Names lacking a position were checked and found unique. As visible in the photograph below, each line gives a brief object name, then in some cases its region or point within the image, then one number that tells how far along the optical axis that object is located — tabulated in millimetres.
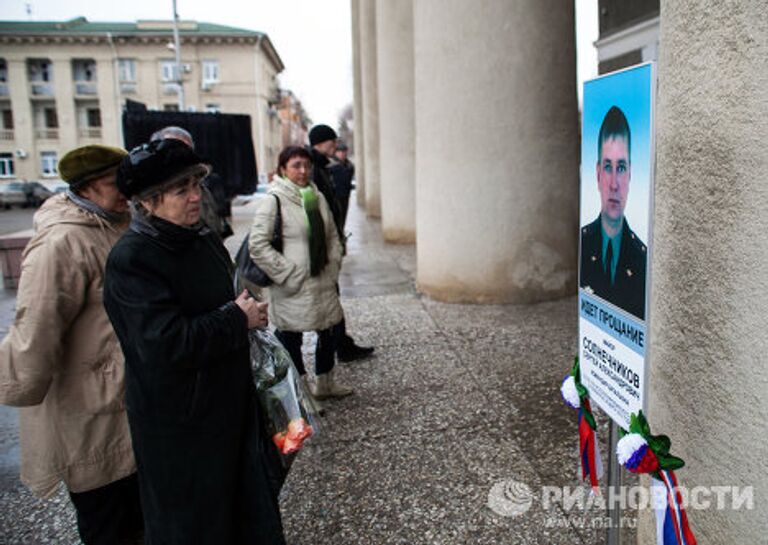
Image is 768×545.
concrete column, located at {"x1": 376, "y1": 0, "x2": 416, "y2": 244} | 11852
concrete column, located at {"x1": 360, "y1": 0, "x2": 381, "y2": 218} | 16562
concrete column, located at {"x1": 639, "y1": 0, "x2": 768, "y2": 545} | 1621
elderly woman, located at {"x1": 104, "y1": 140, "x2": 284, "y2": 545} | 2006
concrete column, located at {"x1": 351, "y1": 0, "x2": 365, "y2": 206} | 21438
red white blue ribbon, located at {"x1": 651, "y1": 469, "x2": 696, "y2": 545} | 1754
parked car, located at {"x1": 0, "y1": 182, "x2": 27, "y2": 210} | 34812
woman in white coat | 3953
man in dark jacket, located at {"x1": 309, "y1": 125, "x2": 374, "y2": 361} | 4930
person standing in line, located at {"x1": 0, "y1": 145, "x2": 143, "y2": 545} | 2322
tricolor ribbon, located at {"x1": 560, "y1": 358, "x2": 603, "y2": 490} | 2186
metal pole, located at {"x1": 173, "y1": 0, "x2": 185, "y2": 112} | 27753
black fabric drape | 15500
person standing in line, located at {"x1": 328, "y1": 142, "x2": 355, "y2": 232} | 9609
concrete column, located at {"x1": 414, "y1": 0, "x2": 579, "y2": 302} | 6617
